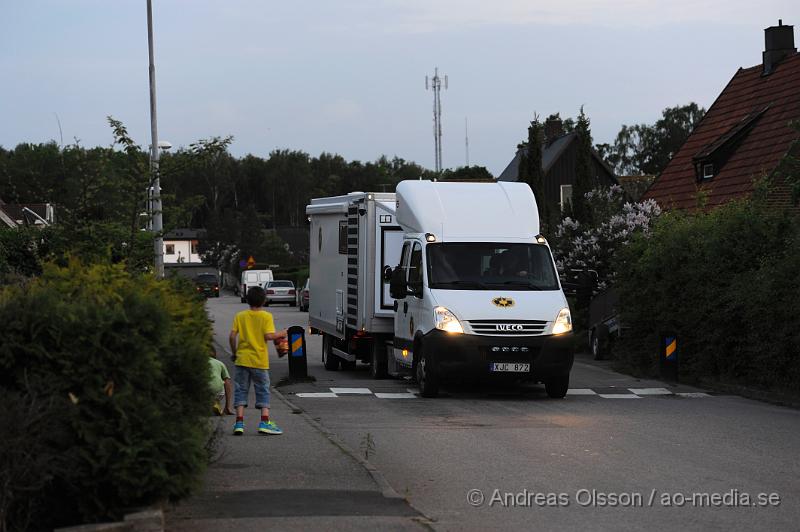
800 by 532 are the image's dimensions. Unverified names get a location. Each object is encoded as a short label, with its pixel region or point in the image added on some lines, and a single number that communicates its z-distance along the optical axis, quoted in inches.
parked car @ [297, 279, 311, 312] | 2290.8
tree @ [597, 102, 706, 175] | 4050.2
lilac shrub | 1218.0
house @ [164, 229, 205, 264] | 6358.3
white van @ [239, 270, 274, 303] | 3021.7
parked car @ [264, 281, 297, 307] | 2652.6
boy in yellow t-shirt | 499.5
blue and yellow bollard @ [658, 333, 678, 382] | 812.6
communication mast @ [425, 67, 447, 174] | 2775.6
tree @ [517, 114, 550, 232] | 1581.0
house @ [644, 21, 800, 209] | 1346.0
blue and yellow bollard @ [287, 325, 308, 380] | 828.0
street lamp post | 1387.8
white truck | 667.4
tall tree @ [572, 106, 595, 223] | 1341.0
